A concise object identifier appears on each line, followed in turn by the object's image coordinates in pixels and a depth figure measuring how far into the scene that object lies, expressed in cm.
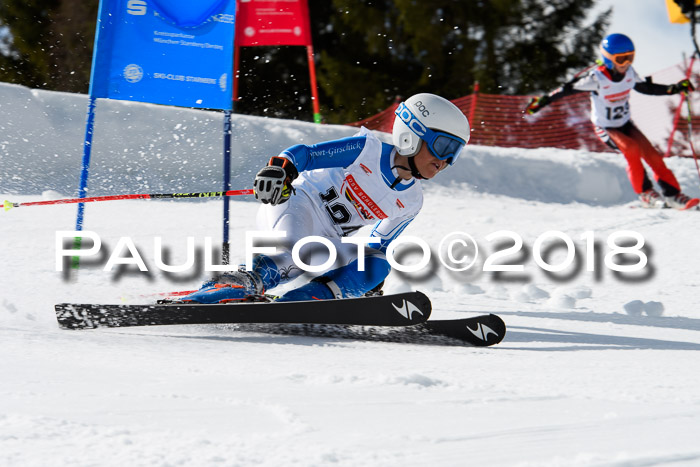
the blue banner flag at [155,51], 1037
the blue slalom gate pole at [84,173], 1048
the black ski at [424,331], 714
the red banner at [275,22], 1889
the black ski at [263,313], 683
